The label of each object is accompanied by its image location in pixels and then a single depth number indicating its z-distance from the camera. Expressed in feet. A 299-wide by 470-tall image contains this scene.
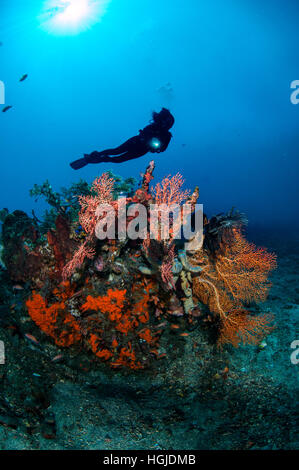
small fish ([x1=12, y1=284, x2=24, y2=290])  13.97
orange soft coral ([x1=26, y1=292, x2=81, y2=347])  13.03
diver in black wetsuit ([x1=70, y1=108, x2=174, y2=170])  21.15
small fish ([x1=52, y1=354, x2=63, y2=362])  12.17
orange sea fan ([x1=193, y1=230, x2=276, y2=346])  13.99
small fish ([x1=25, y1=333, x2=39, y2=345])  12.60
